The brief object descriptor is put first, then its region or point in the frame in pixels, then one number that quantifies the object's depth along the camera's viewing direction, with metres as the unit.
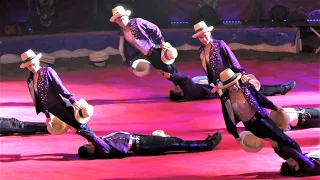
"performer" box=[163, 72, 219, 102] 15.30
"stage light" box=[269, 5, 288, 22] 23.09
